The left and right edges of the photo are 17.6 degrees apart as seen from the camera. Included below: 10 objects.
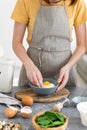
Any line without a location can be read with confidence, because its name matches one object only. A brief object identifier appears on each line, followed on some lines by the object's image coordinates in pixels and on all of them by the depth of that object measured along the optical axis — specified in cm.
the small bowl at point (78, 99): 132
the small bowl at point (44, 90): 136
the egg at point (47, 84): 141
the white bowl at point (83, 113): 111
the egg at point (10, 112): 116
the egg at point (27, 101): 130
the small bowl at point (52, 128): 100
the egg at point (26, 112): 117
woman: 155
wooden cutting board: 137
